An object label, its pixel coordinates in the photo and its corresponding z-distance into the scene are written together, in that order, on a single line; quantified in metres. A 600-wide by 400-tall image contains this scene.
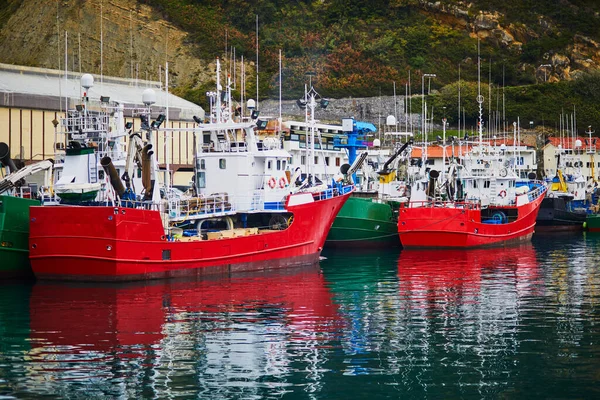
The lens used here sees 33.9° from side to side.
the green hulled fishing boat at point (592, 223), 61.12
